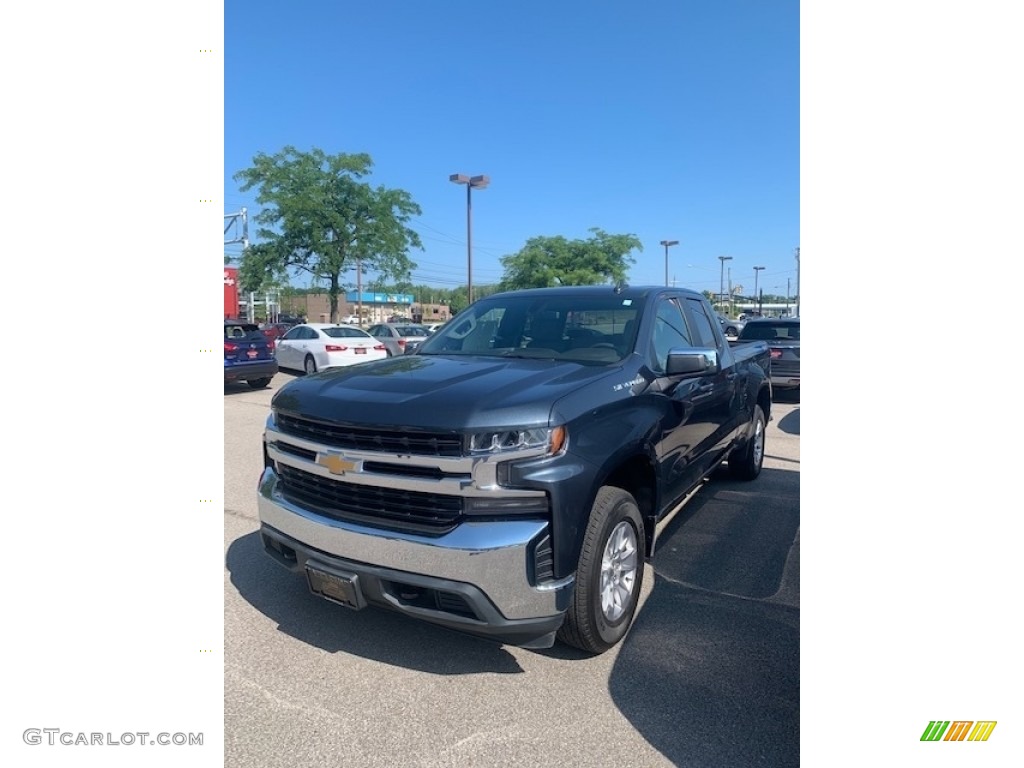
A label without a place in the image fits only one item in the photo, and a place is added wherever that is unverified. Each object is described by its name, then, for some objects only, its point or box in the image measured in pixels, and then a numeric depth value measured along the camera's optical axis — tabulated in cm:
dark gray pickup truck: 254
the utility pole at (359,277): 2429
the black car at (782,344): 1180
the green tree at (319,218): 2220
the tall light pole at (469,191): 2352
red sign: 2622
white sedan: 1605
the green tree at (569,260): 3372
